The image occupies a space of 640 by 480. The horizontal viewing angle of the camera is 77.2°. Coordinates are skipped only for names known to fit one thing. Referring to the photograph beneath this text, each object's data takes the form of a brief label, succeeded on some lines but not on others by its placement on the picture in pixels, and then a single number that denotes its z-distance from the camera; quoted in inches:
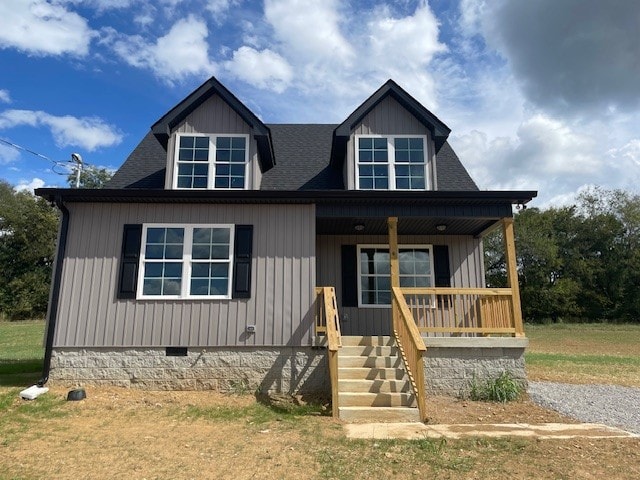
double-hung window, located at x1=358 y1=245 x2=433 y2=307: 398.6
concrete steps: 236.5
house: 302.5
